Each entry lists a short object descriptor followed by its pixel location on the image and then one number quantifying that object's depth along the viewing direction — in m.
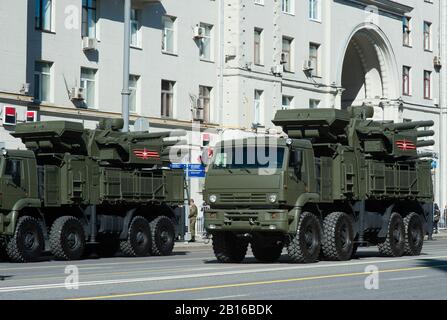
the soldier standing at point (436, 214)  44.88
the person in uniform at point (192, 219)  41.38
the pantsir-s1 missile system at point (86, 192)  27.00
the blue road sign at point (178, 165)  43.92
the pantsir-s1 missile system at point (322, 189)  23.89
